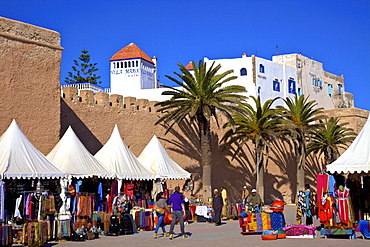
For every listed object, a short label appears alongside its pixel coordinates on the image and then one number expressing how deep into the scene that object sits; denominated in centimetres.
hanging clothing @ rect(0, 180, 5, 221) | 1330
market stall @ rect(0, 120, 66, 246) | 1304
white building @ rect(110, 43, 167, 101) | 5419
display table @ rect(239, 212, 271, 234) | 1408
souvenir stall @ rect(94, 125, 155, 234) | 1647
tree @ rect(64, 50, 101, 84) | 5409
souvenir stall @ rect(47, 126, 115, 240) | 1406
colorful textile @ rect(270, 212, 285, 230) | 1362
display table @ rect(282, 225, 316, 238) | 1333
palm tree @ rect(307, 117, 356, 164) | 3138
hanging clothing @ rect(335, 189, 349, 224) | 1368
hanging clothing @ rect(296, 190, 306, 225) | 1521
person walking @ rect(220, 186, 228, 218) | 2014
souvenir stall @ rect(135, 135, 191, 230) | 1916
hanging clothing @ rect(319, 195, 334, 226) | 1400
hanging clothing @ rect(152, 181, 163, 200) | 1900
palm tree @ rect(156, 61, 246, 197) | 2262
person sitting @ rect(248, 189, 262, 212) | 1644
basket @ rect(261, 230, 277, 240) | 1309
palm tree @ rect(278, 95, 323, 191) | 2775
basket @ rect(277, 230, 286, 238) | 1341
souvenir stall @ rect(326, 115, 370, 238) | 1431
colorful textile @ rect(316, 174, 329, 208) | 1491
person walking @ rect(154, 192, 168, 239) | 1390
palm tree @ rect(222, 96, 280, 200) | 2614
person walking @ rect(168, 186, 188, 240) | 1385
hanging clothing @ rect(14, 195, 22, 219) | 1390
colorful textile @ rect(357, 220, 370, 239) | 1287
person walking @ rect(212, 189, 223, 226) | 1739
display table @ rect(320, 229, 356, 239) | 1305
